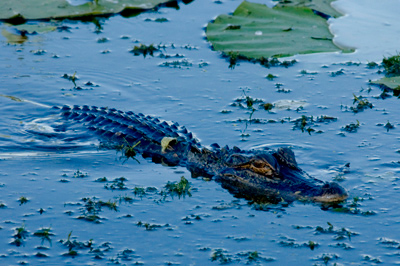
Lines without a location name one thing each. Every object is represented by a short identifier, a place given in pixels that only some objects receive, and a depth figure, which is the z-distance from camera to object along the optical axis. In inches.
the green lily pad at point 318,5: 942.9
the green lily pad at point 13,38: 906.1
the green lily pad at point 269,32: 822.5
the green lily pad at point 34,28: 921.4
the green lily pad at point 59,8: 943.7
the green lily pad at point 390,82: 739.4
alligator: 525.0
